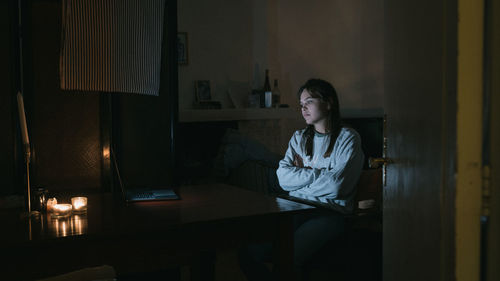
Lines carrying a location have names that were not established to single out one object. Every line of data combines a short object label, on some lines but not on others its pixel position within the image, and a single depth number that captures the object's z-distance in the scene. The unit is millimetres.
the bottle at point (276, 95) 4957
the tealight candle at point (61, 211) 1680
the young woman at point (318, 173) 2322
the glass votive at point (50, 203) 1746
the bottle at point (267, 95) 4875
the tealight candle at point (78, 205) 1764
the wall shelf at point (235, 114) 4453
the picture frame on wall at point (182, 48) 4586
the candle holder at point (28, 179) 1731
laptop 1990
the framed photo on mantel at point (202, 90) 4609
